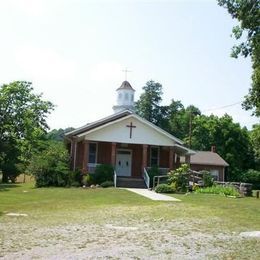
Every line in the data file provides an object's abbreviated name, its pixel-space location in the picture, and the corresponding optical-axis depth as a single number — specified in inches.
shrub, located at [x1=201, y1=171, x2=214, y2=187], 923.7
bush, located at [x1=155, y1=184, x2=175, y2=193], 843.3
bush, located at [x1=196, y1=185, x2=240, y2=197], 821.6
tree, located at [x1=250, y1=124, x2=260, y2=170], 967.2
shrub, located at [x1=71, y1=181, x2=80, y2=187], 969.8
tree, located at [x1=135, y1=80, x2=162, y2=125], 2326.5
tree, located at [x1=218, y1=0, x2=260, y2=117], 477.4
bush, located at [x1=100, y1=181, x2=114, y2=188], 957.3
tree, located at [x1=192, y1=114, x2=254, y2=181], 1837.6
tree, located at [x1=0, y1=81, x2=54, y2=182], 1523.4
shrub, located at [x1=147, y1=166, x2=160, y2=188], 1003.9
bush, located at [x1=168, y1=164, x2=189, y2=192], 881.0
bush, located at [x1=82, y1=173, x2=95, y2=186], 986.0
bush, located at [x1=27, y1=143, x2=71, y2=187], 965.5
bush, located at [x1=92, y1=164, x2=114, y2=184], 996.7
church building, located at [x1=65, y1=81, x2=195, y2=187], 1046.8
